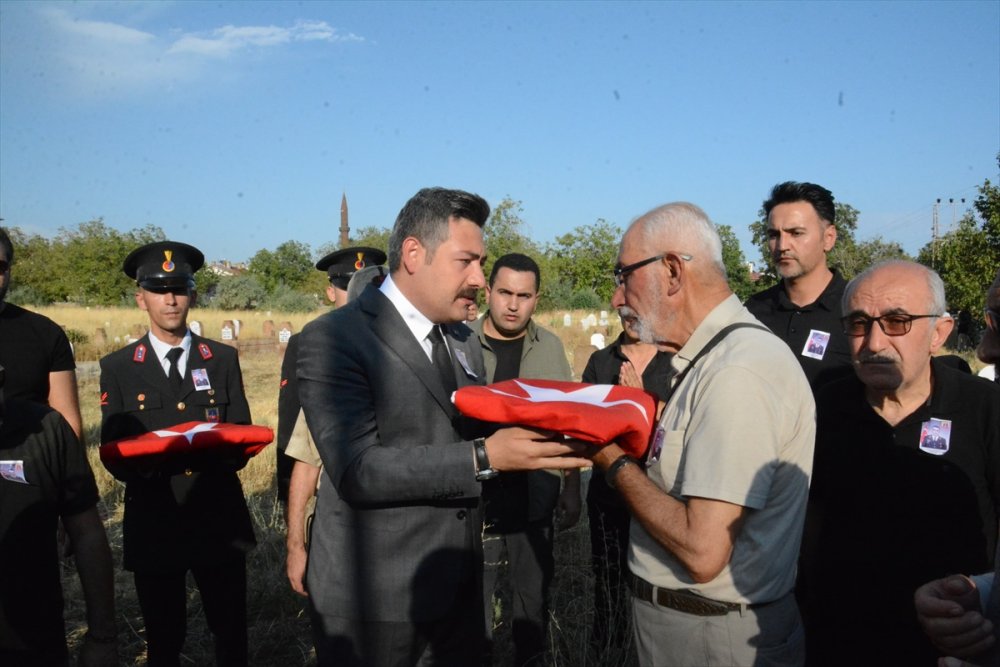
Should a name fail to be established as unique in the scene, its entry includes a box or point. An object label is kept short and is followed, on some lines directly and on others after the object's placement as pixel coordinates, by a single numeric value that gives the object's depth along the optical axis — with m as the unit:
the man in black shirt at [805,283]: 3.98
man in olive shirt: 3.96
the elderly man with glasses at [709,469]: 1.82
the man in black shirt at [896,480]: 2.48
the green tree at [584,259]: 49.60
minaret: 83.88
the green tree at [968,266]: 19.31
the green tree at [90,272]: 43.31
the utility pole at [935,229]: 64.24
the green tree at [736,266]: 61.44
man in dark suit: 2.16
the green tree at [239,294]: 53.33
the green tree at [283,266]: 71.44
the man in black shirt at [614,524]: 4.01
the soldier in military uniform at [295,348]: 4.20
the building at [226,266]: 107.00
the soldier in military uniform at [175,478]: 3.47
